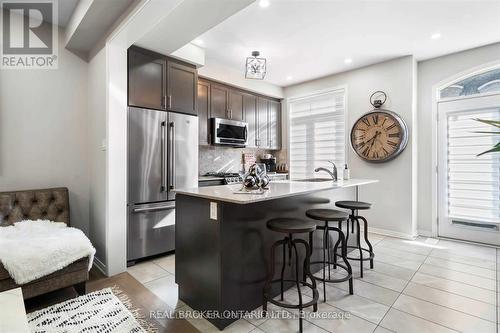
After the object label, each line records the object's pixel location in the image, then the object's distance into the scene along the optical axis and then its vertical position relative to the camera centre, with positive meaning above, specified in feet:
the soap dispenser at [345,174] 11.19 -0.39
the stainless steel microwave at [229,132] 13.76 +1.93
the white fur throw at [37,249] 6.30 -2.22
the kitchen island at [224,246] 6.07 -2.11
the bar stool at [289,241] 6.12 -1.96
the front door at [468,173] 11.74 -0.41
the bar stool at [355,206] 9.08 -1.49
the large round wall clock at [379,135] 12.97 +1.63
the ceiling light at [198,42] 11.29 +5.60
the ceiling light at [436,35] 10.82 +5.60
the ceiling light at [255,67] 10.11 +3.95
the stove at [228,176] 13.32 -0.59
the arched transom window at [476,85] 11.78 +3.87
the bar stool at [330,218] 7.36 -1.55
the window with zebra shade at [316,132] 15.65 +2.17
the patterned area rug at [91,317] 5.96 -3.81
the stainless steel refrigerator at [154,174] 9.81 -0.34
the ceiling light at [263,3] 8.50 +5.53
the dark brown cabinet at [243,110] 13.60 +3.37
